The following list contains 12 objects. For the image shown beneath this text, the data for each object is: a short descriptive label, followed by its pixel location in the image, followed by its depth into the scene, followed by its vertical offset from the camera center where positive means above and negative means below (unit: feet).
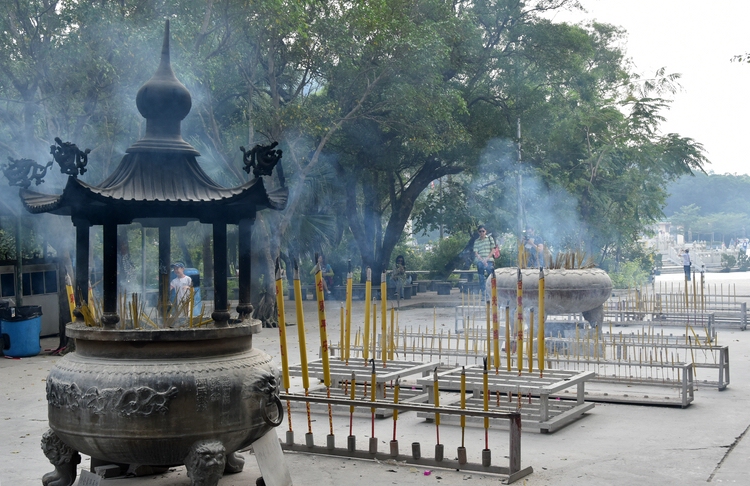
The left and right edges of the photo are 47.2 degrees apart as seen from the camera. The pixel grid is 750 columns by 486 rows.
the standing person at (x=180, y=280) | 40.28 -0.67
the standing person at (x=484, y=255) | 61.00 +0.45
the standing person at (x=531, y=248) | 49.65 +0.78
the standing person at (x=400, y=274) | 92.05 -1.30
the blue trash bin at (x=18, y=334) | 47.98 -3.66
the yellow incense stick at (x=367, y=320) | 28.73 -1.97
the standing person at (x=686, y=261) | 84.62 -0.31
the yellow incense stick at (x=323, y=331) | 23.76 -1.89
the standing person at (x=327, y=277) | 88.45 -1.40
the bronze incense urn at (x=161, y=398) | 18.54 -2.89
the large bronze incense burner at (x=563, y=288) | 40.04 -1.34
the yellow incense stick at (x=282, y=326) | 22.21 -1.68
